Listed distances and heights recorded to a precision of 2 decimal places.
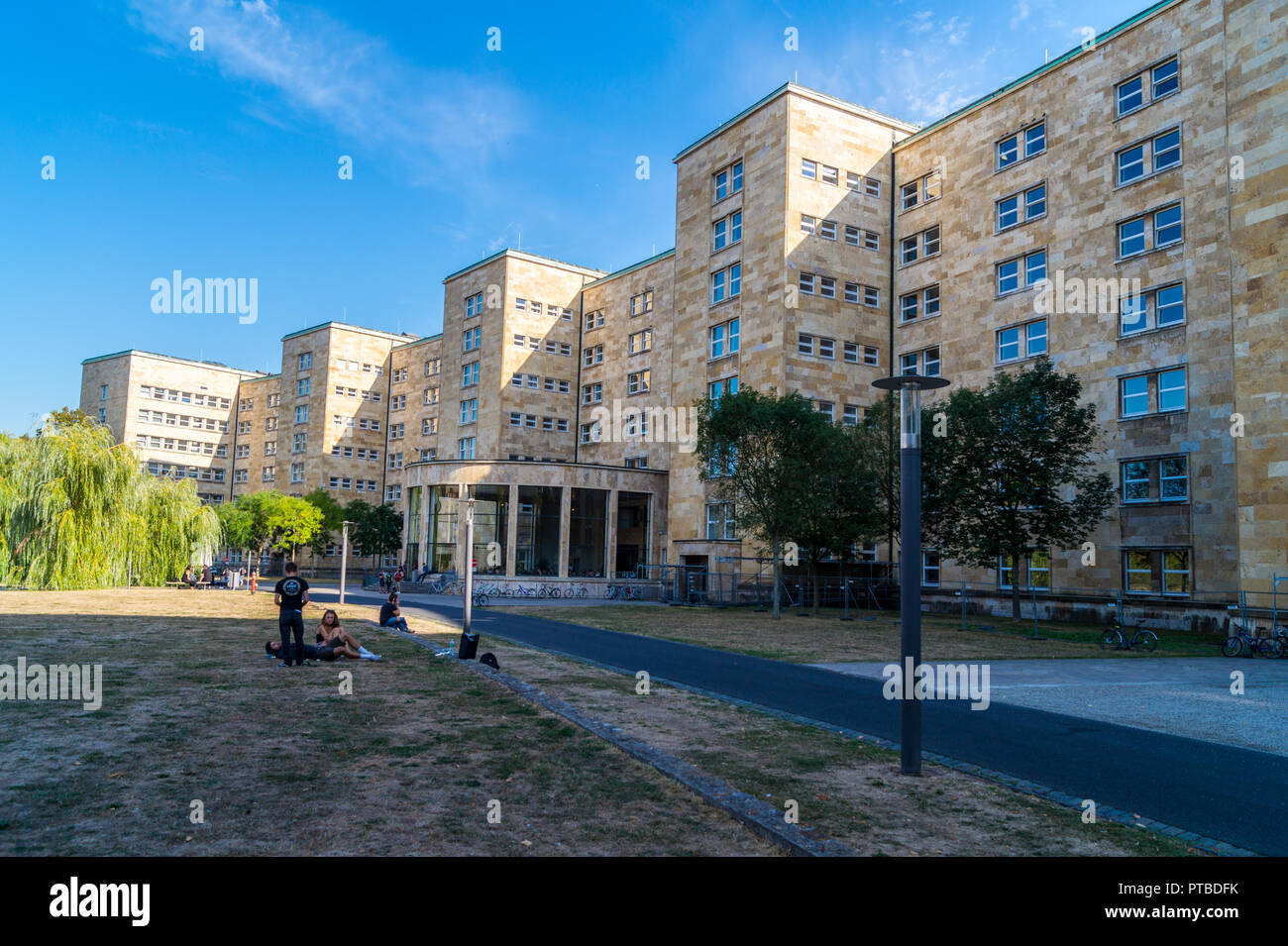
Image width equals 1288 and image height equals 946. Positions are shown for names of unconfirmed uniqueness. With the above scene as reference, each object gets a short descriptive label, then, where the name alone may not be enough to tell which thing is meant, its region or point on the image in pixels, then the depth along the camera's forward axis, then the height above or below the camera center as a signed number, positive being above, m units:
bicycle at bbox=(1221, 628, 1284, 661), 22.66 -2.45
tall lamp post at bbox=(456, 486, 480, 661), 16.03 -1.56
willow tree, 29.28 +0.51
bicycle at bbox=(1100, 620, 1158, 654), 24.41 -2.59
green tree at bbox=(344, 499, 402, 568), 69.75 +0.32
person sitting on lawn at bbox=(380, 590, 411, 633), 22.59 -2.21
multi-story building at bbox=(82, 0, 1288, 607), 30.86 +11.99
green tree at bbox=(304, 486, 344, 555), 72.62 +1.28
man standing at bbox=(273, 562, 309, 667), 14.03 -1.23
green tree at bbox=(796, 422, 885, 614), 34.34 +1.95
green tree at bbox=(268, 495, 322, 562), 66.06 +0.59
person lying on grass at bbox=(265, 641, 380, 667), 14.69 -2.10
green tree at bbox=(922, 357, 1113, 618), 30.25 +2.86
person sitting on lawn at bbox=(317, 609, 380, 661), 15.25 -1.90
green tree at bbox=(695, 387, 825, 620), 34.50 +3.70
